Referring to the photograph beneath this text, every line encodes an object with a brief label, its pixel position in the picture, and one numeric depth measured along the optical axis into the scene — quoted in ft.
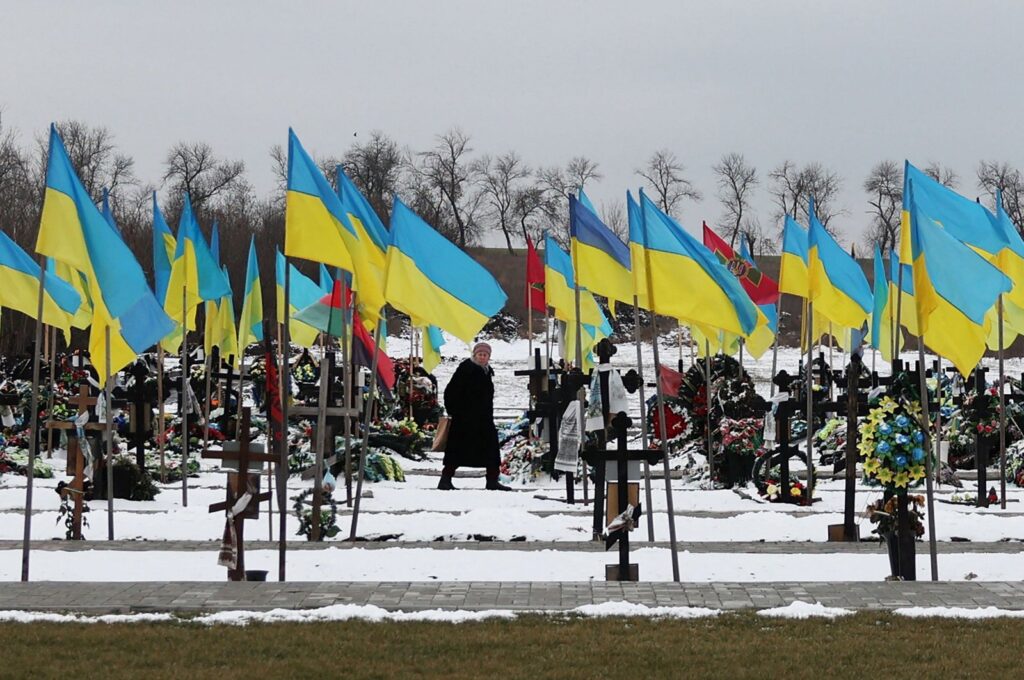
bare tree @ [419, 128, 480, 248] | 288.92
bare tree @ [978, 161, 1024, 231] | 277.44
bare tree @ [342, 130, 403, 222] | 282.15
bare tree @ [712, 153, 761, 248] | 286.87
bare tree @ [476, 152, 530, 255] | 296.92
